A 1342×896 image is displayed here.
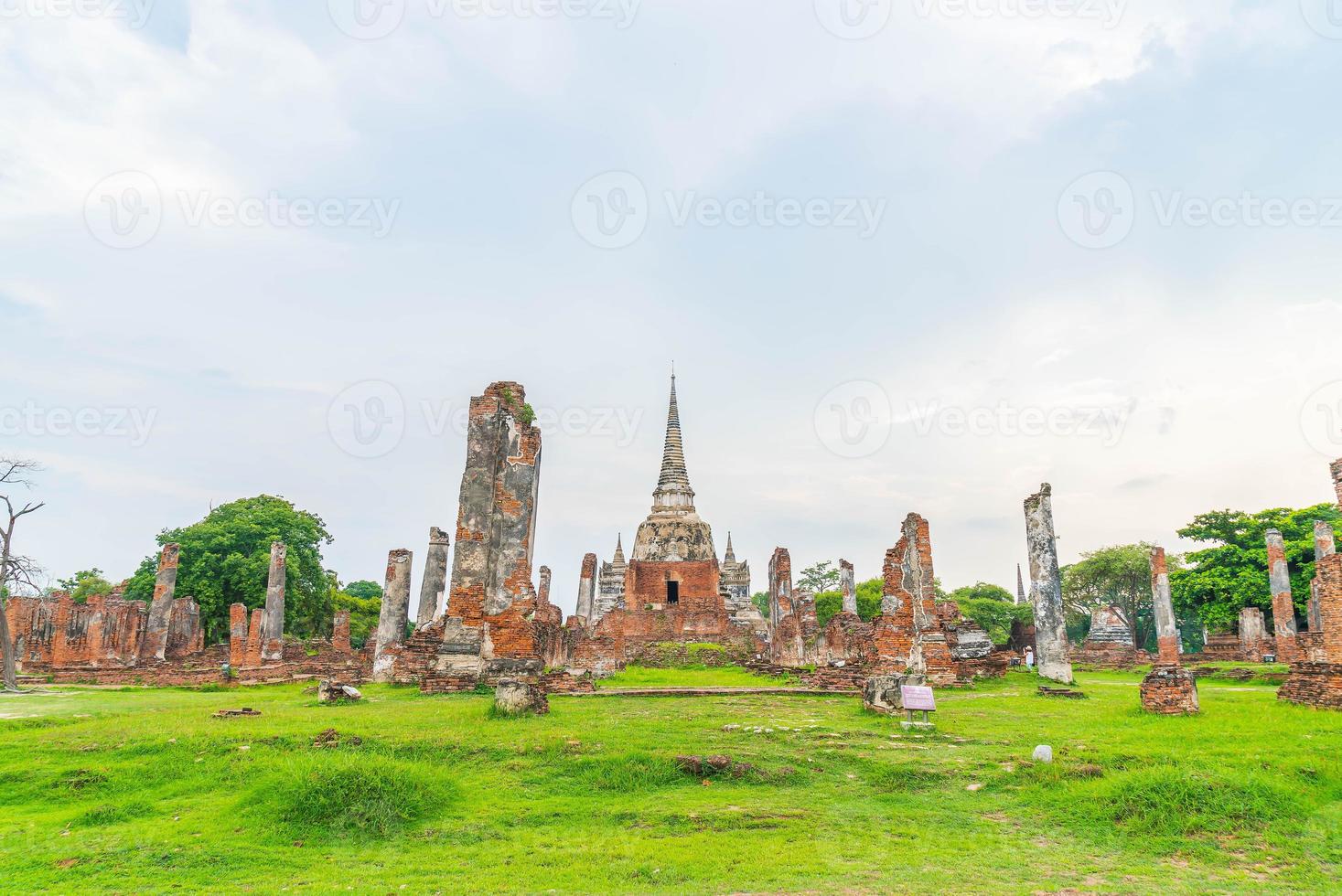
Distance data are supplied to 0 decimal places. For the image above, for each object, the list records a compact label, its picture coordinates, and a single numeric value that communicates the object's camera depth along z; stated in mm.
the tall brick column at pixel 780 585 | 33344
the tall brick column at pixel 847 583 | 30453
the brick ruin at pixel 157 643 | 21156
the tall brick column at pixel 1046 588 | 19453
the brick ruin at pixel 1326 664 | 12484
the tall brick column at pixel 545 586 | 42875
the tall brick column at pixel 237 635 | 23656
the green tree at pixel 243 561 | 34969
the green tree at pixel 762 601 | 83506
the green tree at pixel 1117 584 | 49250
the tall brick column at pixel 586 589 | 45375
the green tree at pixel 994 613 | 55406
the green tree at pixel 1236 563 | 32784
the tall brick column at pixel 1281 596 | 26812
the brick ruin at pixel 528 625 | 14539
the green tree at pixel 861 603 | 51906
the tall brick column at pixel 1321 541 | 25484
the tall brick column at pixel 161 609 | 27297
